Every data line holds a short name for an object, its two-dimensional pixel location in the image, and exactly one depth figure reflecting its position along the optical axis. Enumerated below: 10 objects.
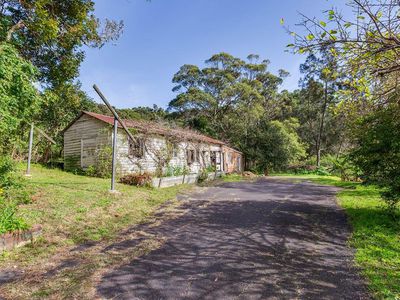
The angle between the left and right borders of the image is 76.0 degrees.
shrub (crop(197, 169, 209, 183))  16.13
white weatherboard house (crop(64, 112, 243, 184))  14.44
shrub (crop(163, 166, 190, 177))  14.63
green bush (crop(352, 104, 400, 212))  6.54
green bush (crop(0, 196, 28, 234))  4.38
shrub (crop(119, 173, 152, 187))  11.52
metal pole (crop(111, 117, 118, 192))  8.71
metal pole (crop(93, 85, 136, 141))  7.95
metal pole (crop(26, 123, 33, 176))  11.29
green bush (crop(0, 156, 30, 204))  5.78
